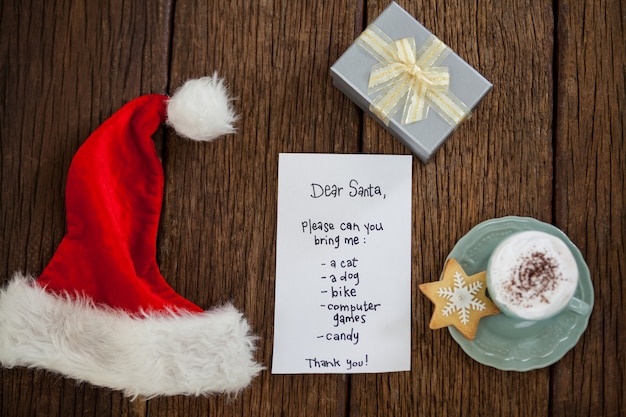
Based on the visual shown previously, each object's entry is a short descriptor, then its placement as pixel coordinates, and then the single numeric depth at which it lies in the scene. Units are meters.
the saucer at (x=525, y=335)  0.72
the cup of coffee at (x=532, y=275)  0.67
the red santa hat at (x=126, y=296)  0.66
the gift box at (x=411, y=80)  0.71
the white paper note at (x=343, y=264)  0.75
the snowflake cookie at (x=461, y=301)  0.71
